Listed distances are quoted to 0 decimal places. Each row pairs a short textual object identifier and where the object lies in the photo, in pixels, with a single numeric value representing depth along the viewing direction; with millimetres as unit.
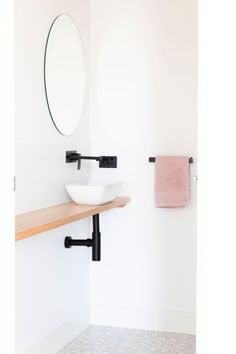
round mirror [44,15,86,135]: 3199
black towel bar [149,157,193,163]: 3632
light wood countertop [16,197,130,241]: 2449
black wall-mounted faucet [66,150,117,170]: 3486
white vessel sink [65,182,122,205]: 3246
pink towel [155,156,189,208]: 3539
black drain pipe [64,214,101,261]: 3412
